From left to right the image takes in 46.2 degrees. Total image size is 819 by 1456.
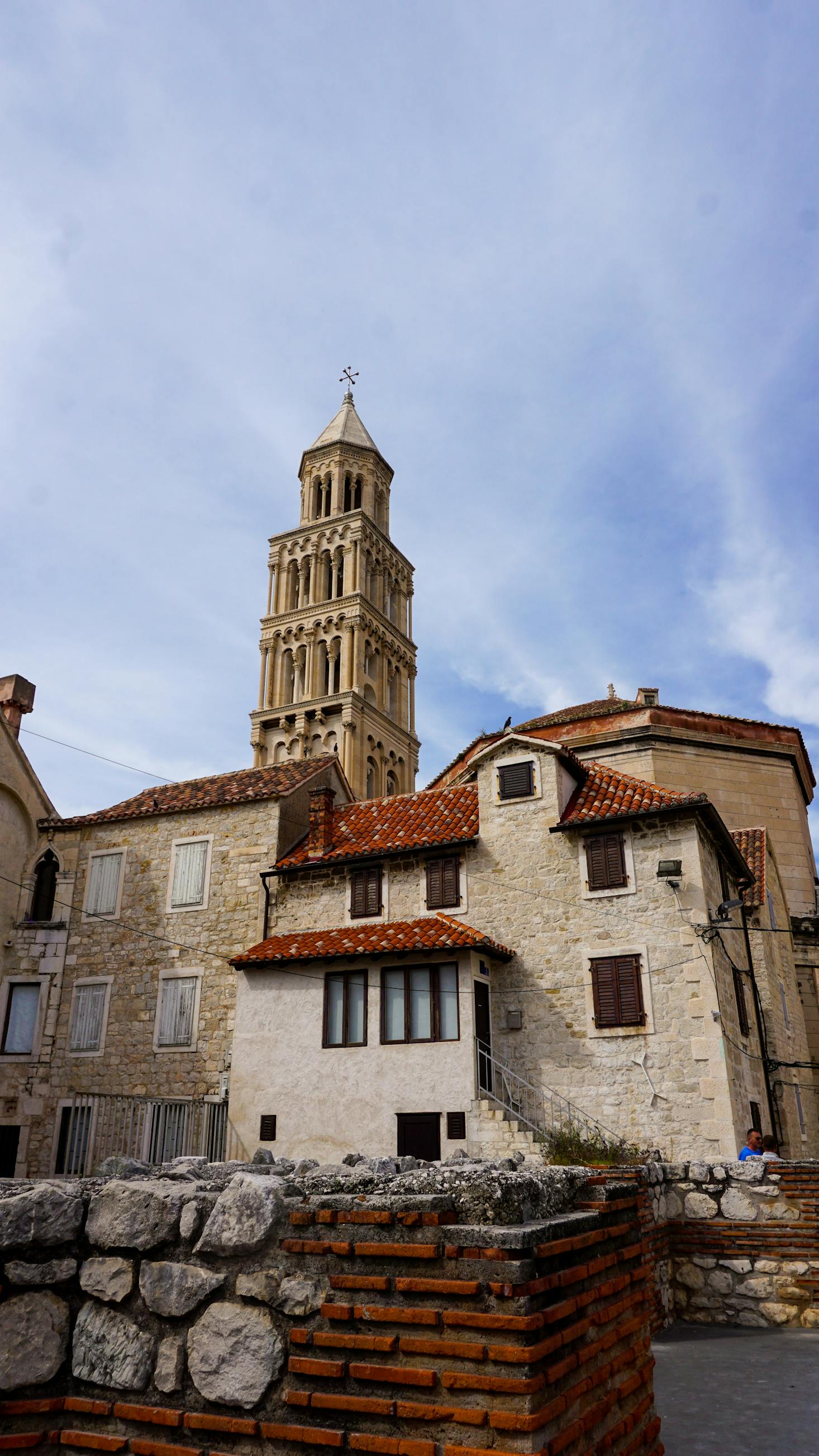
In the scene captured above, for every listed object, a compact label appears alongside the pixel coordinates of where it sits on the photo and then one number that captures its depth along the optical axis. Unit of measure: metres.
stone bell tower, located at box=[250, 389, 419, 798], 59.09
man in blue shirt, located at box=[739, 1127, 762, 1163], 13.61
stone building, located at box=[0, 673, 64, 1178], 22.12
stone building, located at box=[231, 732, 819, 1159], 16.98
